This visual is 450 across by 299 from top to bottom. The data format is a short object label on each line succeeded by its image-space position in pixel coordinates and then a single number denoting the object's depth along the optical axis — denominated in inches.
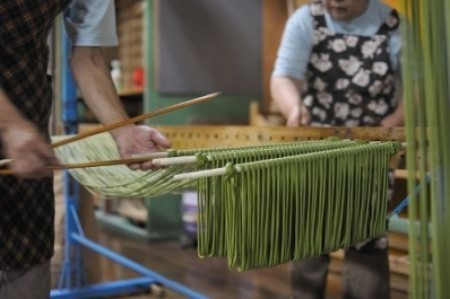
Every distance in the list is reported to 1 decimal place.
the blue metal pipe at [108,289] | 81.6
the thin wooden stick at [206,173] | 28.8
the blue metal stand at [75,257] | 82.7
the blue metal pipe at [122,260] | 78.6
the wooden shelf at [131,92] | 126.6
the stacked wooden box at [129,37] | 142.3
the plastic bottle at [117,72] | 142.5
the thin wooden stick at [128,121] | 33.6
